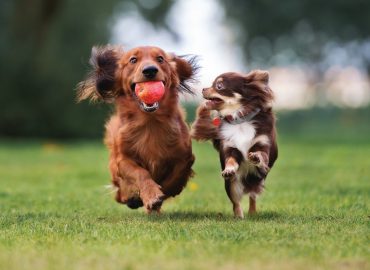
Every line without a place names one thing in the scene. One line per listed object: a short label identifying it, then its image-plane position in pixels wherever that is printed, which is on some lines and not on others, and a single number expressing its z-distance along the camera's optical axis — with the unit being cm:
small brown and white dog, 1180
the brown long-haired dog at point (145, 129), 1239
